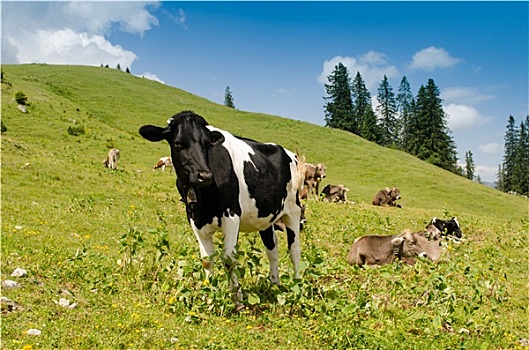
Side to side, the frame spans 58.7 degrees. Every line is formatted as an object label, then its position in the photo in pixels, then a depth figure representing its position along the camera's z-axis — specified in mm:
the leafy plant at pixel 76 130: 38688
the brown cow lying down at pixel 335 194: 27508
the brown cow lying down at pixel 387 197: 28047
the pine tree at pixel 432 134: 89688
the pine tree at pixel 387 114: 107688
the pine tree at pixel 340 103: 98875
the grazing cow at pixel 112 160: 29422
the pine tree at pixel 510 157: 101581
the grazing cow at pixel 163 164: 34438
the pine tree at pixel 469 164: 114362
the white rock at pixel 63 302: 6229
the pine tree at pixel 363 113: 93625
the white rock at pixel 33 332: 5160
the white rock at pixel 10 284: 6552
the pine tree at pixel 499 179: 118500
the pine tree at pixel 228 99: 157125
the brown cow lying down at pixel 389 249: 12648
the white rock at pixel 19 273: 7099
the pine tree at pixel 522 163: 97750
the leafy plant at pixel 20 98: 41344
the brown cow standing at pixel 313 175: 28312
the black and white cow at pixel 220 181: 6492
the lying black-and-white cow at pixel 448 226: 16020
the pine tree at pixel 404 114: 103562
